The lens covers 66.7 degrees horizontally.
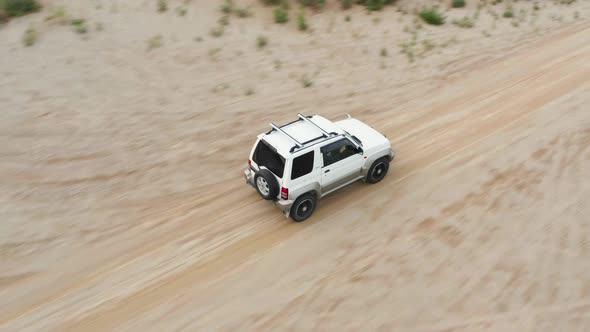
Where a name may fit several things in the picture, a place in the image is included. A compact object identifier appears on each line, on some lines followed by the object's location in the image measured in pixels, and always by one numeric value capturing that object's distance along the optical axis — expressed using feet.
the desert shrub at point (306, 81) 44.11
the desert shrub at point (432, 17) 56.75
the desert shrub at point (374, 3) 59.06
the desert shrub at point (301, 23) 53.01
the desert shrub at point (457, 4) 62.34
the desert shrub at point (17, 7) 47.60
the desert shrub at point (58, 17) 47.06
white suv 27.20
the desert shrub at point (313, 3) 57.67
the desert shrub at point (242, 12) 53.62
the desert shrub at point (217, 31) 49.75
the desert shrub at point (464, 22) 57.21
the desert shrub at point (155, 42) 46.60
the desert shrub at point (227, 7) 53.83
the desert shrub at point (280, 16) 53.62
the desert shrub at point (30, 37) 44.09
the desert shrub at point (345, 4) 58.65
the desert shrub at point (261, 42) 49.03
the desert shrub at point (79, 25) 46.25
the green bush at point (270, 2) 56.44
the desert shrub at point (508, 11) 60.85
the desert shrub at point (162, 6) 51.98
